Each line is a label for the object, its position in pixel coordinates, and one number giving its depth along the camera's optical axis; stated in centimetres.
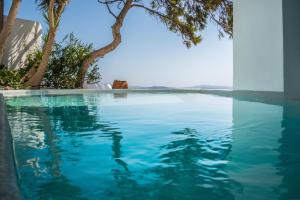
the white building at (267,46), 470
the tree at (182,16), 977
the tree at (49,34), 861
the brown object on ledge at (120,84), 1003
